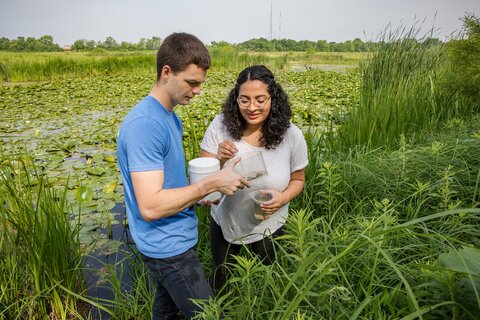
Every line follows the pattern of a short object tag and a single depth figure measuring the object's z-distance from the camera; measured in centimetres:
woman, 172
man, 122
